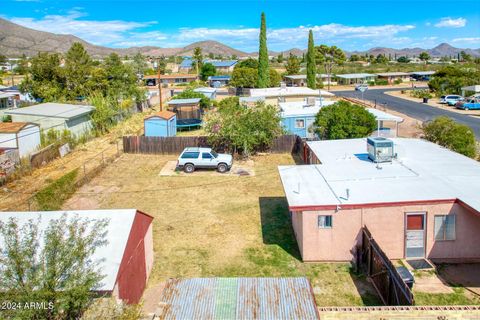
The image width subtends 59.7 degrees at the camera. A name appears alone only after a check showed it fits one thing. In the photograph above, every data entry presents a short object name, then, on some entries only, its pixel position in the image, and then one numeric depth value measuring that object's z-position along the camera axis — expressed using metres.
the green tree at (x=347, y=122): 28.62
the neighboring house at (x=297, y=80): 83.62
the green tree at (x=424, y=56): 158.29
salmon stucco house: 14.60
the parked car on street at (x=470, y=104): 49.25
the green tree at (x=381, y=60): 134.38
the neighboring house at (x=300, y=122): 33.76
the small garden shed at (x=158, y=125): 35.03
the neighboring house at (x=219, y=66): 115.44
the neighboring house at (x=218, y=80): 89.97
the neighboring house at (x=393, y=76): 93.12
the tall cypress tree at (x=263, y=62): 67.19
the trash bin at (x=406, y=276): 12.76
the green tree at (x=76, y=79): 47.19
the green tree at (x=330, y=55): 99.38
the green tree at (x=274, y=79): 74.31
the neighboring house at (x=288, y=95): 44.88
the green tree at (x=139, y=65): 102.60
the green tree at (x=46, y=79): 46.62
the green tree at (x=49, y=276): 7.57
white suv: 27.11
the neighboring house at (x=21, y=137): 28.28
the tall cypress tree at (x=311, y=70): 71.16
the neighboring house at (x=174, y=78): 96.19
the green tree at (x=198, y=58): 107.06
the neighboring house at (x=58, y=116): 34.69
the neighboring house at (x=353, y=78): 88.18
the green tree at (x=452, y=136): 24.67
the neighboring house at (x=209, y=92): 55.58
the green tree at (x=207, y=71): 97.29
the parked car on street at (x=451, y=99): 53.41
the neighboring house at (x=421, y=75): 95.00
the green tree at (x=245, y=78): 72.19
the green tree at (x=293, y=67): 95.38
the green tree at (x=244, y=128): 29.69
